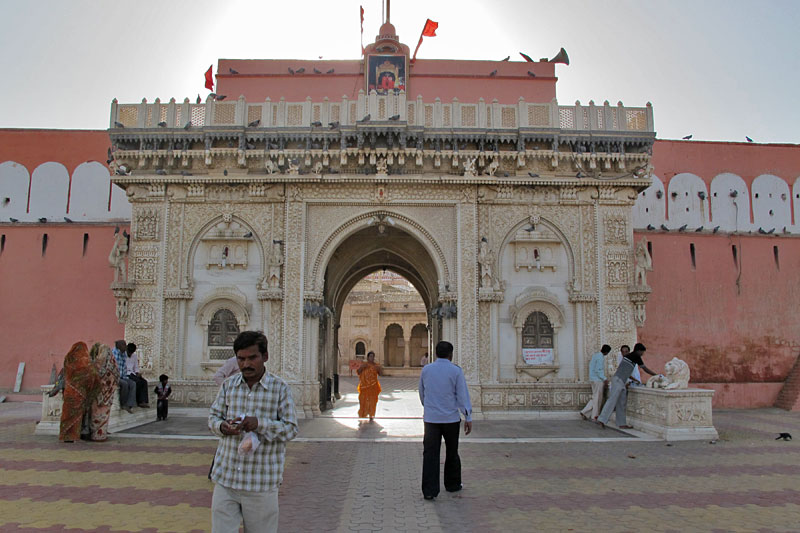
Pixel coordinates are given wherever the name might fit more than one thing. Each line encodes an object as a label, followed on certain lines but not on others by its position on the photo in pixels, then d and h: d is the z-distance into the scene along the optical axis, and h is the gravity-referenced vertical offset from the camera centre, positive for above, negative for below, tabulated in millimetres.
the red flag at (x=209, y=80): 15781 +7032
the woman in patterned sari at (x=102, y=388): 8828 -698
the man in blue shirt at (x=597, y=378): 11547 -616
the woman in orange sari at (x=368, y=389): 11852 -885
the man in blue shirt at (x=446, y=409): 5941 -639
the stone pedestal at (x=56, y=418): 9469 -1245
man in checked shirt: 3115 -500
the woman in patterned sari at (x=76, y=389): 8727 -687
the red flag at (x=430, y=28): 15750 +8413
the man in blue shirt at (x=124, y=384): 10094 -705
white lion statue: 9773 -497
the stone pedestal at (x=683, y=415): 9352 -1096
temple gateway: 12445 +2765
